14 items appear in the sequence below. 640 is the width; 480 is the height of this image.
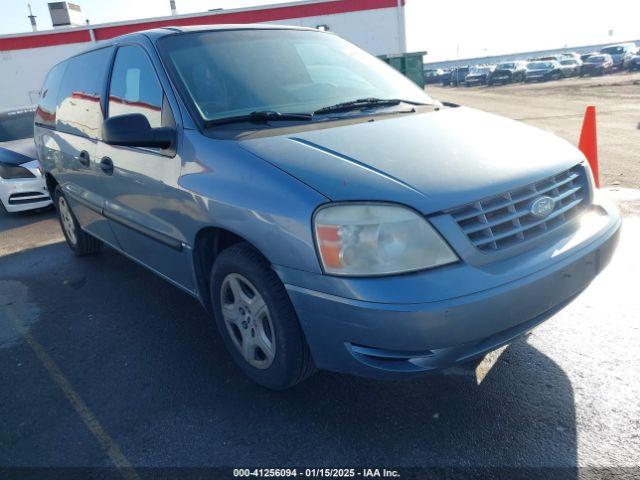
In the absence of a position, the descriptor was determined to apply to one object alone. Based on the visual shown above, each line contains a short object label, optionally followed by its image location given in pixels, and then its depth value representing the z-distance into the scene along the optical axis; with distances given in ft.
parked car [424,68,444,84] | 181.45
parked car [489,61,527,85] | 124.77
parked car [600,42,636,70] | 126.72
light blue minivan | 6.44
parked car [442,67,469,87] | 156.92
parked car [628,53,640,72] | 117.80
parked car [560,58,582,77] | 118.93
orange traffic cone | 16.60
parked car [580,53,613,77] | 116.78
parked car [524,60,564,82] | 117.19
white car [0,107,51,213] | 23.15
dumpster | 39.91
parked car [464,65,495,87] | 132.64
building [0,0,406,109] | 50.62
